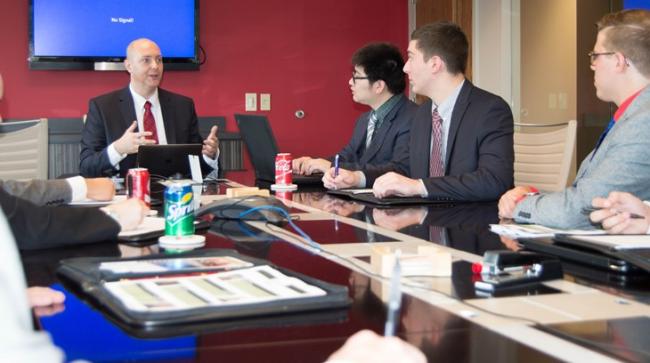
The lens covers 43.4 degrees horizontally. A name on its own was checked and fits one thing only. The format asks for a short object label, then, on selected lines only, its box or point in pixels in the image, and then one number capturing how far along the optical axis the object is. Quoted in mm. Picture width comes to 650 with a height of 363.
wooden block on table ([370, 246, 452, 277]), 1363
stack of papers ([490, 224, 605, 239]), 1790
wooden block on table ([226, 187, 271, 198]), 2508
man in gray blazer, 2076
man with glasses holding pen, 3734
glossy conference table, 926
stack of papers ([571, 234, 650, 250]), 1442
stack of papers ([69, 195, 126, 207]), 2531
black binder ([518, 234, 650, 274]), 1369
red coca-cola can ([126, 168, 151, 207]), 2479
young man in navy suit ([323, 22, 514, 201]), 2662
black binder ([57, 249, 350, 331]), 1015
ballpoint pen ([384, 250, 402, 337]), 591
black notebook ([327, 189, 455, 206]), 2580
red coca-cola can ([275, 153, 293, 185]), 3225
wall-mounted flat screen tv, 5309
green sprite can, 1767
